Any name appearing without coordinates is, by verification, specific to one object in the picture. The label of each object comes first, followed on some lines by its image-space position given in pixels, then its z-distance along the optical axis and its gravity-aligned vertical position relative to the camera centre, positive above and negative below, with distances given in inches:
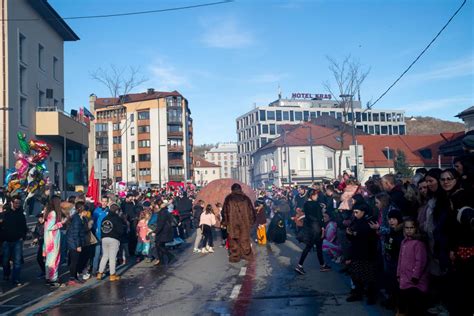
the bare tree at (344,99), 1561.3 +255.0
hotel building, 3949.3 +488.3
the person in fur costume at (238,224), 380.2 -33.9
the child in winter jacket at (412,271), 256.1 -50.8
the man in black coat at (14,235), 424.2 -41.6
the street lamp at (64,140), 1181.1 +110.5
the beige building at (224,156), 6865.2 +345.5
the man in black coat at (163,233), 531.2 -55.0
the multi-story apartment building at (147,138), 3312.0 +308.4
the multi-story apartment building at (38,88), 1017.5 +233.9
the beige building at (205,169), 5157.5 +128.2
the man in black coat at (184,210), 807.7 -48.1
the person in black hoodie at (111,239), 438.9 -49.5
